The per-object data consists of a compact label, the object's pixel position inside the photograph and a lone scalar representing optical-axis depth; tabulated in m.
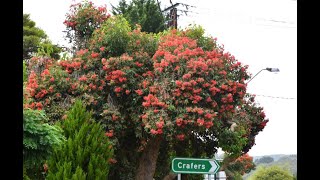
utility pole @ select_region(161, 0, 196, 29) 27.83
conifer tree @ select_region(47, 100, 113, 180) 14.84
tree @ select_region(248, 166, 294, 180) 72.96
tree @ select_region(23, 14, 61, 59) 33.84
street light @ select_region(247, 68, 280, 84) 25.33
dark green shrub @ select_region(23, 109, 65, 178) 11.15
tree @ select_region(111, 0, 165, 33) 31.39
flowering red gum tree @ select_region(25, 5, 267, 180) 17.44
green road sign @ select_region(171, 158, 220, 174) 11.99
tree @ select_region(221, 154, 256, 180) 38.56
